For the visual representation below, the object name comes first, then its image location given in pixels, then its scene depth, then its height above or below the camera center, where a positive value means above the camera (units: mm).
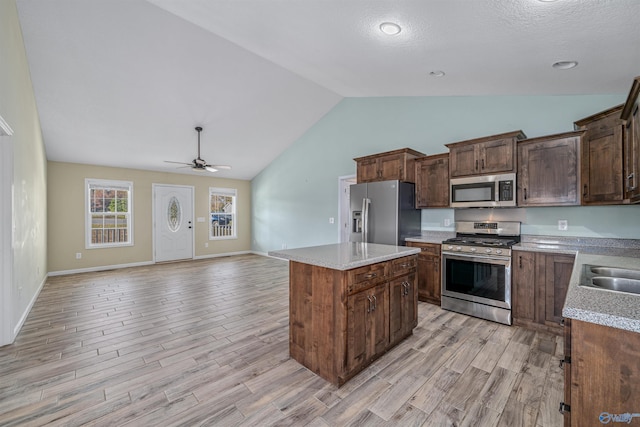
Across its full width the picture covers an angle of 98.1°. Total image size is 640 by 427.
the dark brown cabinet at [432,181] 3941 +445
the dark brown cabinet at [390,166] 4129 +719
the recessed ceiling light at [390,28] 2217 +1500
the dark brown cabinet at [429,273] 3732 -841
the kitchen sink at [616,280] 1589 -410
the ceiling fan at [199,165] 4859 +839
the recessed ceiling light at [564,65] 2388 +1283
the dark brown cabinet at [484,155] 3312 +711
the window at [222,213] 7957 -13
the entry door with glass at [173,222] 7020 -243
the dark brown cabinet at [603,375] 958 -596
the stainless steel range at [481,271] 3150 -717
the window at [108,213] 6156 +5
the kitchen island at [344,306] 2052 -762
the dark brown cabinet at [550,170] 2955 +453
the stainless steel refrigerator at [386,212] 3992 -7
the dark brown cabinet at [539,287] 2848 -823
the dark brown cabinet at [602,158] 2462 +493
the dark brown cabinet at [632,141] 1753 +479
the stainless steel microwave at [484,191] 3312 +251
